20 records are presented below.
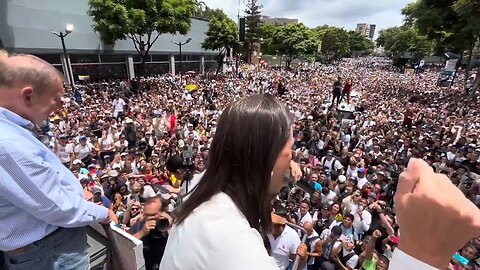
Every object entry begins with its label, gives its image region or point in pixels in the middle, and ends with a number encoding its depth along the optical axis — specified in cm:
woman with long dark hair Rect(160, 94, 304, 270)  81
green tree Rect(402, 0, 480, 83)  2369
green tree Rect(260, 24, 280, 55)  5629
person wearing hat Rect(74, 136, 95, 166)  830
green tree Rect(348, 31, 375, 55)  10102
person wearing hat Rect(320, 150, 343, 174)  837
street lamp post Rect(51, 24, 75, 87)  2053
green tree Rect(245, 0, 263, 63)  5722
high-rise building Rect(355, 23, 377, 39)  18216
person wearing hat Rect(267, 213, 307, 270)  331
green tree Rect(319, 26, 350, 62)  7856
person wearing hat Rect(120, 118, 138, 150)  980
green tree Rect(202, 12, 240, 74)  3356
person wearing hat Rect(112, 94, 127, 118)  1316
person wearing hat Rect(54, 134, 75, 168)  780
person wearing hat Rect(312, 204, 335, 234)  548
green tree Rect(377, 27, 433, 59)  5278
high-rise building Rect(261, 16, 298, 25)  12190
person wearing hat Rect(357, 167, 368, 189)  744
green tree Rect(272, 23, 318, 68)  5269
